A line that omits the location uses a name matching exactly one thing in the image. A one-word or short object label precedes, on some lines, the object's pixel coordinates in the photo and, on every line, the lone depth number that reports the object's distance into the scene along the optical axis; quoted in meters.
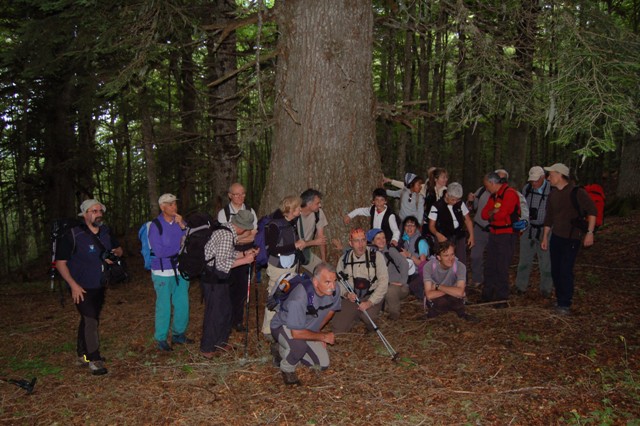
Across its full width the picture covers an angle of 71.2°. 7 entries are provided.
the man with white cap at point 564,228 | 6.59
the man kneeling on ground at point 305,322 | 4.82
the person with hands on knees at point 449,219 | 7.56
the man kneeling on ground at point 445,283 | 6.53
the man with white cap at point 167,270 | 5.81
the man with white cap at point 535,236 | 7.62
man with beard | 5.34
